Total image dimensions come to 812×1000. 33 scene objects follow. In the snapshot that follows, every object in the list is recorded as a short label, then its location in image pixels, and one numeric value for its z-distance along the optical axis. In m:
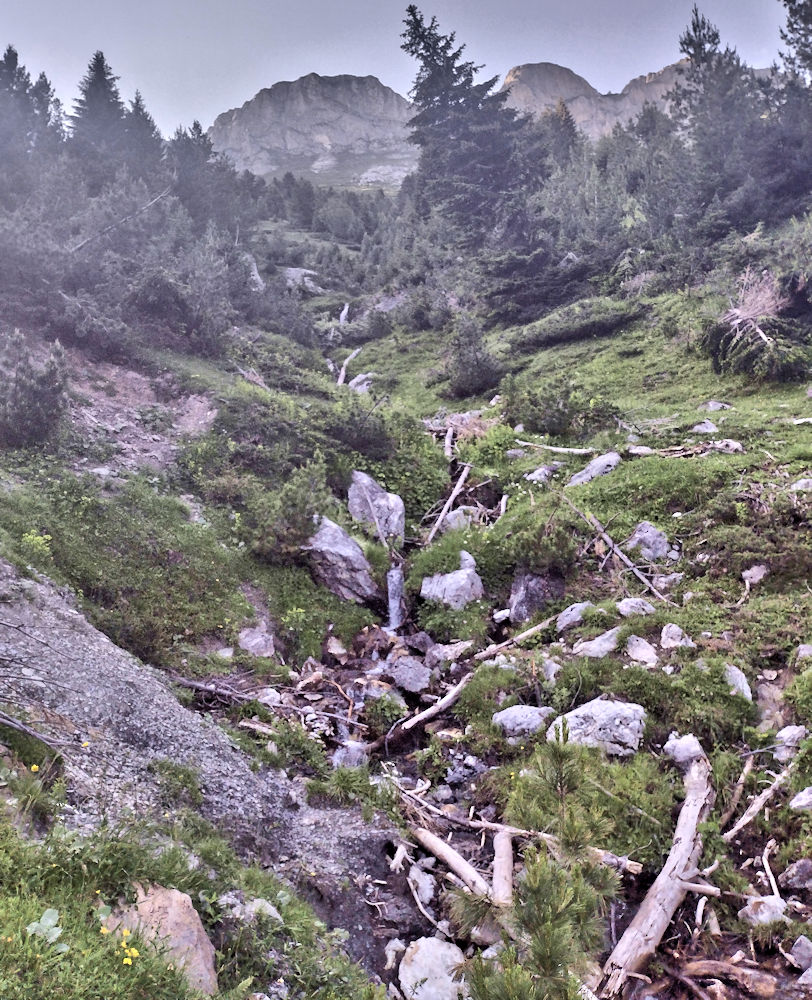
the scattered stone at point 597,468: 11.53
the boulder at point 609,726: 6.30
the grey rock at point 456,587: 9.85
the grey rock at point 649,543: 9.26
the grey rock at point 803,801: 5.16
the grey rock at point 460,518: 11.76
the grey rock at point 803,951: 4.19
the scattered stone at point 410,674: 8.46
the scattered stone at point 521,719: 7.06
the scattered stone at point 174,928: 3.41
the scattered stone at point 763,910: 4.53
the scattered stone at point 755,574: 8.16
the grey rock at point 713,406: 13.09
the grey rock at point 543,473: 12.21
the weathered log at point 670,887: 4.47
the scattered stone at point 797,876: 4.75
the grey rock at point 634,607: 8.20
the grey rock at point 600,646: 7.70
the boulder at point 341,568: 10.29
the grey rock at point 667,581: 8.64
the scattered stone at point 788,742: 5.75
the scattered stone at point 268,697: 7.63
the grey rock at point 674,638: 7.34
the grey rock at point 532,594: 9.34
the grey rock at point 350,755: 7.16
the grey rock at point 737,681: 6.52
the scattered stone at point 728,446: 10.91
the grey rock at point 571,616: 8.57
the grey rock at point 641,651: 7.32
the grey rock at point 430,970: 4.37
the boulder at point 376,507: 12.05
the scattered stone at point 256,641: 8.59
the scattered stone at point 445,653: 8.88
